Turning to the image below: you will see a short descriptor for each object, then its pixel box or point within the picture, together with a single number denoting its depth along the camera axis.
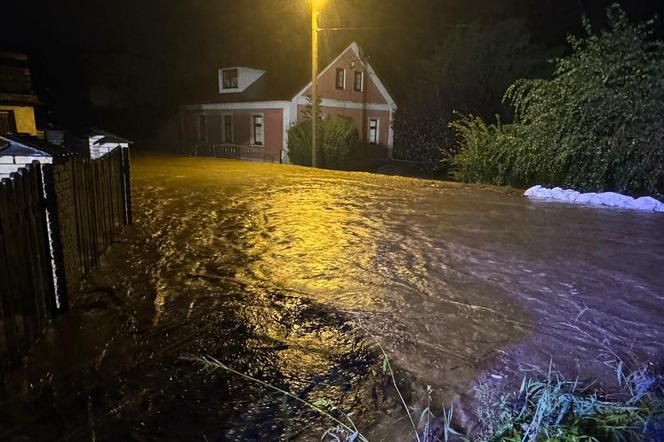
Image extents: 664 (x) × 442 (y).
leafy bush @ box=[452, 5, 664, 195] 10.12
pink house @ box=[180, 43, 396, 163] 24.58
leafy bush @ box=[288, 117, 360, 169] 21.03
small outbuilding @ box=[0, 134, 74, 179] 3.84
